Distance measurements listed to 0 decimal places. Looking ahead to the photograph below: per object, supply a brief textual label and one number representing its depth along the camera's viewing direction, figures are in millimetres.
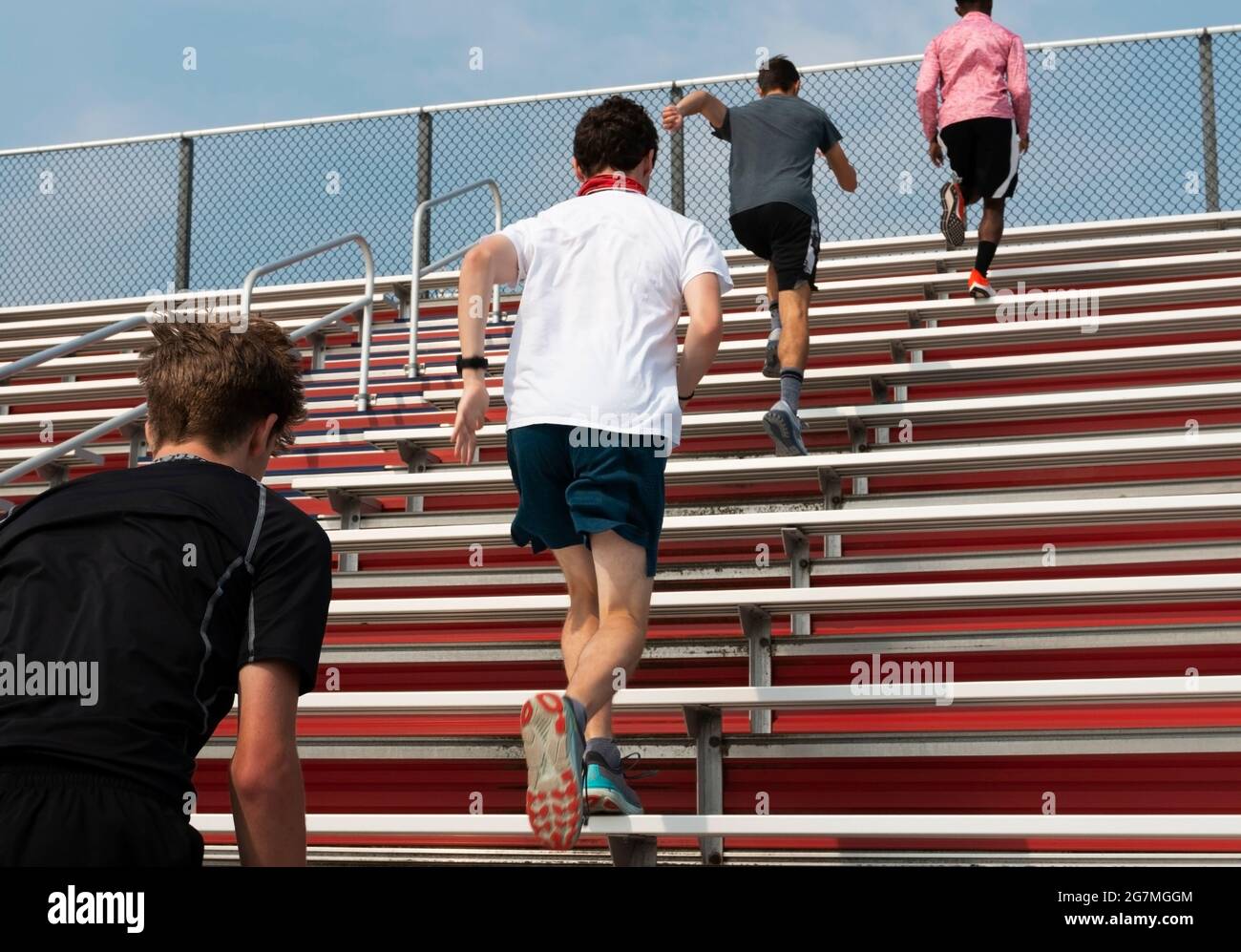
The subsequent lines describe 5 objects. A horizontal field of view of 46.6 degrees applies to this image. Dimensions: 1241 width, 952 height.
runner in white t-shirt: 2768
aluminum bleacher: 3244
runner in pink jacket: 6004
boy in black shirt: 1387
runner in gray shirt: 4781
